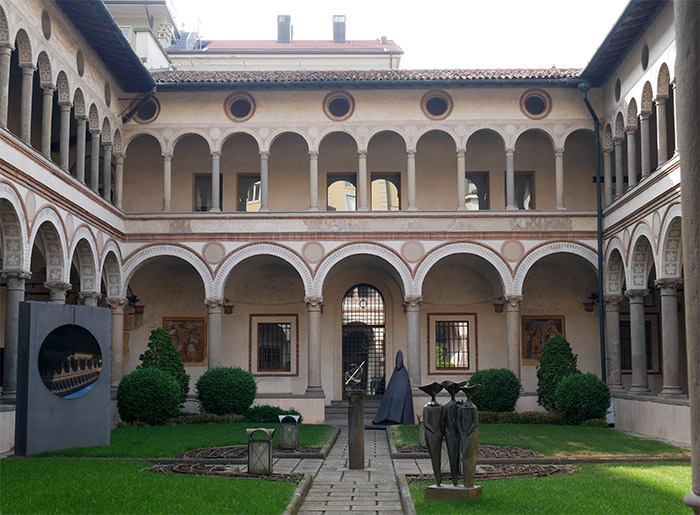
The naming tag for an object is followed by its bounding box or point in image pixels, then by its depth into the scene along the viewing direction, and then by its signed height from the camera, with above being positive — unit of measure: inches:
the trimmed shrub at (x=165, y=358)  844.0 -13.8
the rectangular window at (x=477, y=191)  1054.4 +195.1
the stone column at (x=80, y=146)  804.0 +194.4
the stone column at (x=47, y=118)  722.2 +197.6
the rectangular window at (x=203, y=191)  1063.0 +195.7
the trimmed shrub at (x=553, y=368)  861.2 -24.6
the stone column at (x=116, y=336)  937.5 +9.5
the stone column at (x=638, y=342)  850.8 +2.2
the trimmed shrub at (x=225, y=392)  855.7 -48.7
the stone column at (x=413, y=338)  933.8 +7.0
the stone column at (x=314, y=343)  939.3 +1.5
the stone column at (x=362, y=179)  956.6 +188.7
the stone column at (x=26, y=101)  674.8 +197.4
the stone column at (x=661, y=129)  753.6 +193.8
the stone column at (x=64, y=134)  769.6 +195.6
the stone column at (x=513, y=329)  932.0 +17.1
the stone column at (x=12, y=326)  665.6 +14.8
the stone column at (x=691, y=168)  165.5 +35.5
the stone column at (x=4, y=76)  625.3 +201.8
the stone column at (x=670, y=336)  762.8 +7.4
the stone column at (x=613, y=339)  919.0 +5.7
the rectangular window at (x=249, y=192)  1063.0 +194.2
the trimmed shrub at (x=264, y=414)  857.5 -71.4
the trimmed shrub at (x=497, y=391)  861.8 -48.5
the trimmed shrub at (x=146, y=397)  781.9 -49.1
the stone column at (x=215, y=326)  942.4 +20.9
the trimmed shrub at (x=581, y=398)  810.8 -52.1
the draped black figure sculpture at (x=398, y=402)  839.1 -58.0
